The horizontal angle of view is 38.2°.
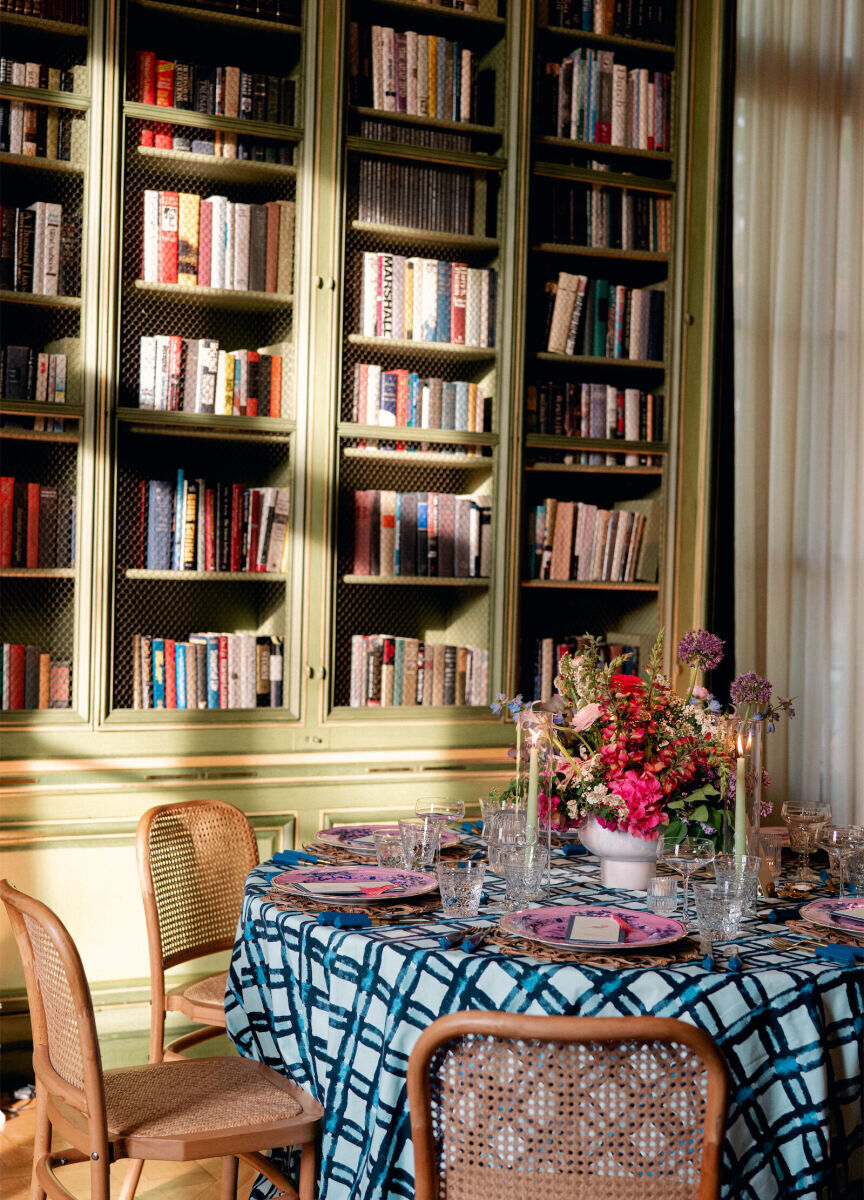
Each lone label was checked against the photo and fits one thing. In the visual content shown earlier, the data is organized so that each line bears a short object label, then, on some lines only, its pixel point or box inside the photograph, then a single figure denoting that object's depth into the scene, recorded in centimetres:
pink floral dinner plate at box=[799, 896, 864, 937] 200
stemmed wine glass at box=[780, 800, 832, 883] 237
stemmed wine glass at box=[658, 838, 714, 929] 205
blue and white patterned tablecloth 174
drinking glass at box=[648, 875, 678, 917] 202
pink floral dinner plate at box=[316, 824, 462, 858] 253
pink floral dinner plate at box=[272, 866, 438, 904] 211
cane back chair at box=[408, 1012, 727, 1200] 148
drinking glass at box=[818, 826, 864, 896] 222
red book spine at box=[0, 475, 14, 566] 331
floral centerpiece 218
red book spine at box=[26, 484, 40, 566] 334
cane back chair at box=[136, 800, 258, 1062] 255
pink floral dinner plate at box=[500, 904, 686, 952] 186
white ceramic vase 222
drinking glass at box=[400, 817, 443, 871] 231
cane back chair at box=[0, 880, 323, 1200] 183
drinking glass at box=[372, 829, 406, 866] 238
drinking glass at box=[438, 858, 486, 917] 203
